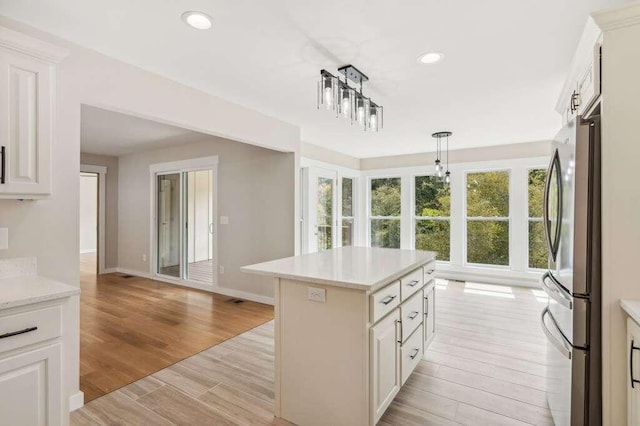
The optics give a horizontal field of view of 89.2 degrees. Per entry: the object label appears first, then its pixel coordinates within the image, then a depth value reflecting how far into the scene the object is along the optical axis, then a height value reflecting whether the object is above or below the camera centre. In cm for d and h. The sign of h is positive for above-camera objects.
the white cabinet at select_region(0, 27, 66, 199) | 169 +54
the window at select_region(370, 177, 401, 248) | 673 +2
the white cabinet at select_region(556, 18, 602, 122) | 162 +86
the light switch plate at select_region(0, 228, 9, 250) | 185 -16
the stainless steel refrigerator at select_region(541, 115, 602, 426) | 151 -29
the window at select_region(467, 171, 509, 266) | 568 -8
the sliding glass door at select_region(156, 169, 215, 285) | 564 -21
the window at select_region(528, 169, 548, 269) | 535 -14
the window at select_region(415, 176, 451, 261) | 618 -4
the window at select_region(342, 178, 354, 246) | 667 +1
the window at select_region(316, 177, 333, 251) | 577 +1
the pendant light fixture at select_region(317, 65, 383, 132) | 230 +89
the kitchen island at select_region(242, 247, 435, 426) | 176 -74
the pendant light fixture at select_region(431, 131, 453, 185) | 470 +114
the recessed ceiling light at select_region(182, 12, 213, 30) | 186 +114
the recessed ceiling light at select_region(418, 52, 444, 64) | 234 +115
